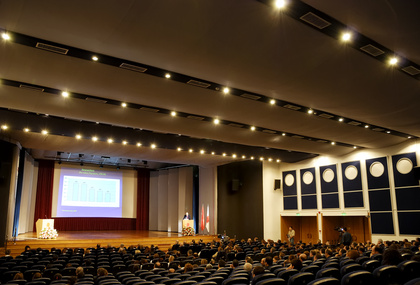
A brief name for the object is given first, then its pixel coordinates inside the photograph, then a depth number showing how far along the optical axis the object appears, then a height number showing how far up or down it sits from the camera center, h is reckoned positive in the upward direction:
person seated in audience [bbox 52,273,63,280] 6.77 -1.28
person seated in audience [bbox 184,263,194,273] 7.31 -1.23
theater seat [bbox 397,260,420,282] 4.98 -0.89
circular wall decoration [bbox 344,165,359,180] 18.19 +1.77
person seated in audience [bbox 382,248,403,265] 5.53 -0.79
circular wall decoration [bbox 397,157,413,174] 15.93 +1.83
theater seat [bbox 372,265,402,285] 4.62 -0.90
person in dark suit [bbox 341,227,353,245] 14.86 -1.30
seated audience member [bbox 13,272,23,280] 6.69 -1.24
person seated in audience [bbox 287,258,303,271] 6.60 -1.05
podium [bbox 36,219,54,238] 17.48 -0.73
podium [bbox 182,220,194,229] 22.19 -0.95
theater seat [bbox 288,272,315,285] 4.84 -0.98
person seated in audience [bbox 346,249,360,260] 7.55 -1.00
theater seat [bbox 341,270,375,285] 4.49 -0.90
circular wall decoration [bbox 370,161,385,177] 17.05 +1.81
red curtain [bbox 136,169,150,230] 28.17 +0.66
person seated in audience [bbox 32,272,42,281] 6.88 -1.28
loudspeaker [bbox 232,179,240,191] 22.03 +1.42
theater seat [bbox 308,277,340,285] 4.07 -0.85
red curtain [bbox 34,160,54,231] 23.83 +1.35
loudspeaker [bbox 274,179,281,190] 21.39 +1.38
